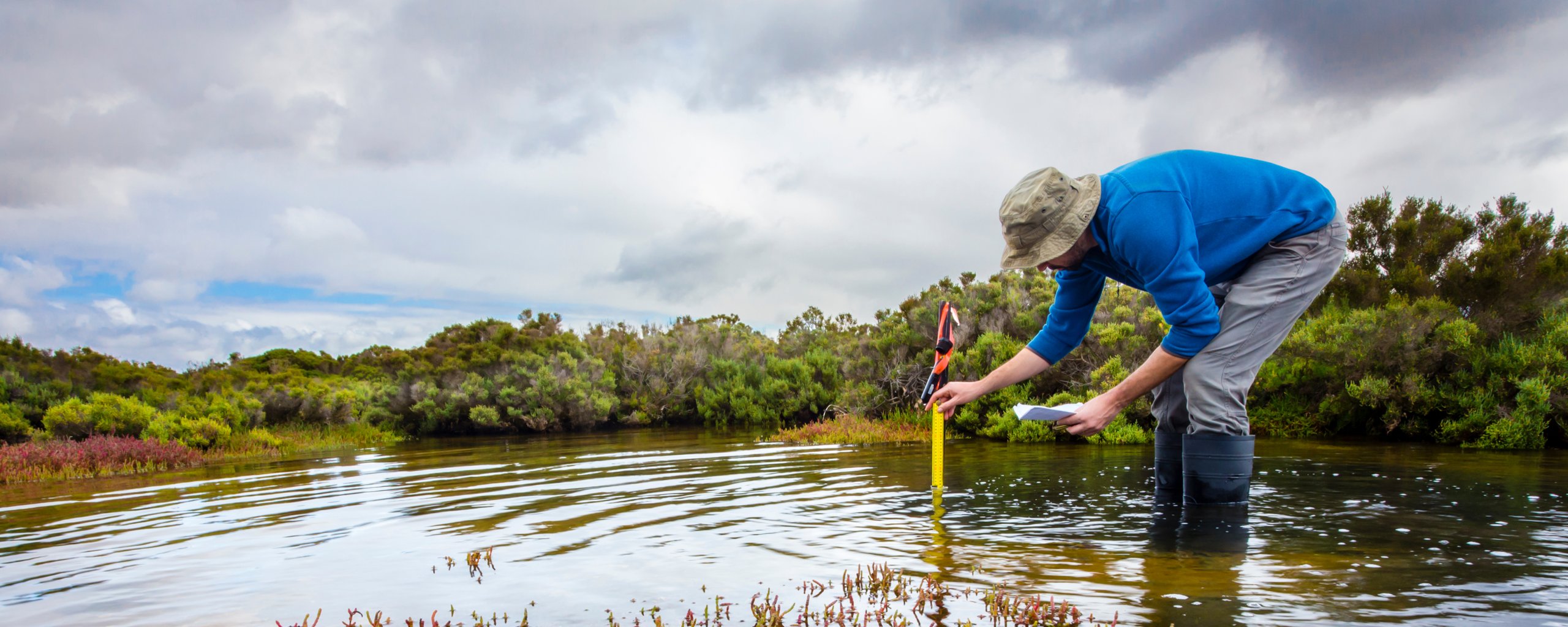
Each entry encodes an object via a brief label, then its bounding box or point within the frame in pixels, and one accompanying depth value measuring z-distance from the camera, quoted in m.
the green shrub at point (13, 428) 13.98
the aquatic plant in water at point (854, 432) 11.67
